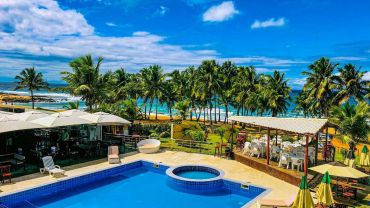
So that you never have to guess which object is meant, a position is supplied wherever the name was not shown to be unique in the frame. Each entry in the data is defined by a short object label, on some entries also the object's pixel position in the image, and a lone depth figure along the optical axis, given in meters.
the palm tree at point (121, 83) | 51.28
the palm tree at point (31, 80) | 51.72
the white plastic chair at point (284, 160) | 14.06
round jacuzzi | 13.48
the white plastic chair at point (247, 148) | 16.50
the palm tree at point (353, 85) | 33.25
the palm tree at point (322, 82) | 36.12
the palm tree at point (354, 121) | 15.09
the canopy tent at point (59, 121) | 14.83
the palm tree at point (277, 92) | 39.34
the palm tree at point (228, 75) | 48.69
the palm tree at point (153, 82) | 47.25
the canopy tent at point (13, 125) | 13.29
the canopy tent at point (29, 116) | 15.32
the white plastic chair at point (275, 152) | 15.57
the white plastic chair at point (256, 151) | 16.08
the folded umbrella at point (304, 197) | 8.49
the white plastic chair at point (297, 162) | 13.70
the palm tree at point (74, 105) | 24.08
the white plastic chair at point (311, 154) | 14.97
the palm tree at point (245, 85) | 44.24
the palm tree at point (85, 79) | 26.08
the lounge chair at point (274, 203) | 9.88
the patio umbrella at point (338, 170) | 10.48
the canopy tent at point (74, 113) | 16.83
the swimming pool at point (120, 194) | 11.73
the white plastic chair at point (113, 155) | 16.00
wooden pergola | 12.10
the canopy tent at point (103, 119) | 17.17
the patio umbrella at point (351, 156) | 13.70
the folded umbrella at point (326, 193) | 9.39
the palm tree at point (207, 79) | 43.09
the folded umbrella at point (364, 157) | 14.12
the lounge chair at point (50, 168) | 13.37
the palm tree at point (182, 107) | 34.03
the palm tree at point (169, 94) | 48.72
